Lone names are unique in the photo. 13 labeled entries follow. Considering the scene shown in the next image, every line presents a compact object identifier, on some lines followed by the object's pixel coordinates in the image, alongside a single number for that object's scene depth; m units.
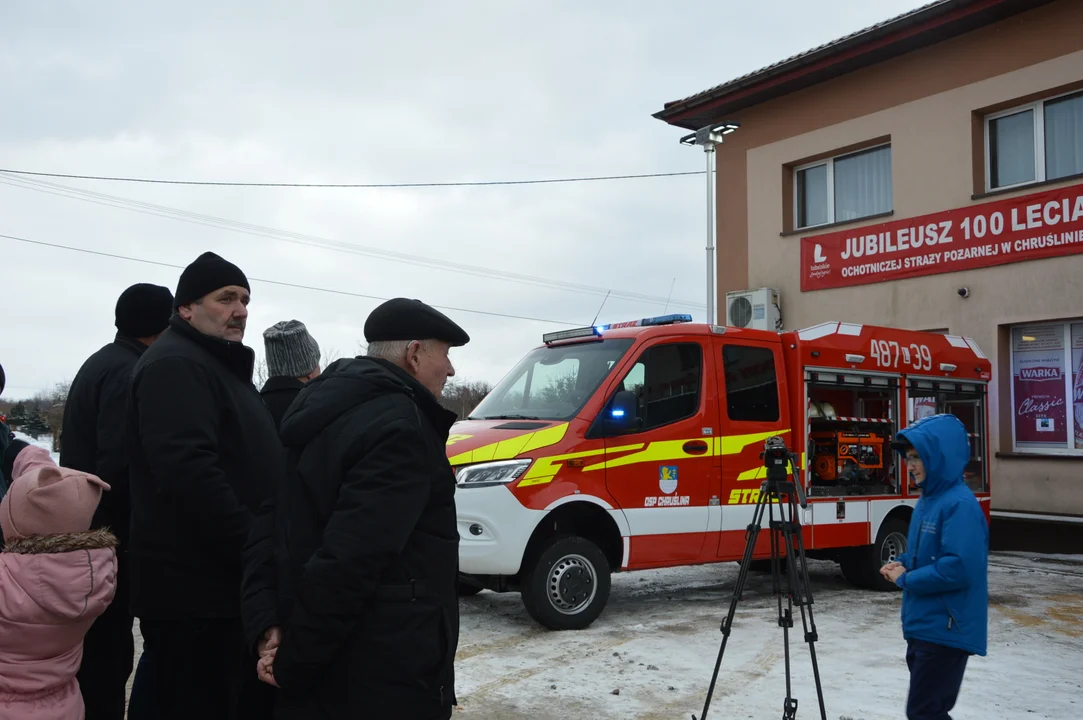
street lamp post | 14.91
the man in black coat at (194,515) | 3.14
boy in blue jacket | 3.78
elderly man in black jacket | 2.42
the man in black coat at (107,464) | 3.81
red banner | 12.14
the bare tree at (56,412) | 25.99
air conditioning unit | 15.37
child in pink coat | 2.87
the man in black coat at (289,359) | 4.26
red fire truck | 7.12
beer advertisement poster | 12.37
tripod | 4.82
